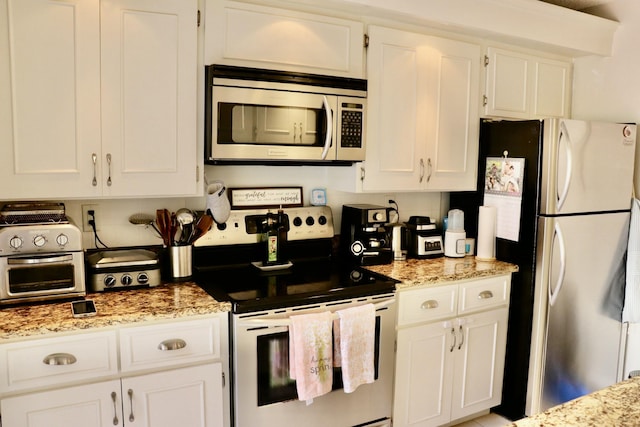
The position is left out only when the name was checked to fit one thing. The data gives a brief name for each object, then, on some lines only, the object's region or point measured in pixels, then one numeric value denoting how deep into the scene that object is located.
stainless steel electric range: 2.22
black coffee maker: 2.93
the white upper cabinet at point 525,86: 3.23
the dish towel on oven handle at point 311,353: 2.25
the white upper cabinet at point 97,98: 2.03
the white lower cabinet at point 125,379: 1.85
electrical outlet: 2.47
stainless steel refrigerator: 2.87
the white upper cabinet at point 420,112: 2.83
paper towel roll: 3.14
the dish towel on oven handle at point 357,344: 2.35
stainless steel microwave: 2.38
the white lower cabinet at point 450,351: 2.68
